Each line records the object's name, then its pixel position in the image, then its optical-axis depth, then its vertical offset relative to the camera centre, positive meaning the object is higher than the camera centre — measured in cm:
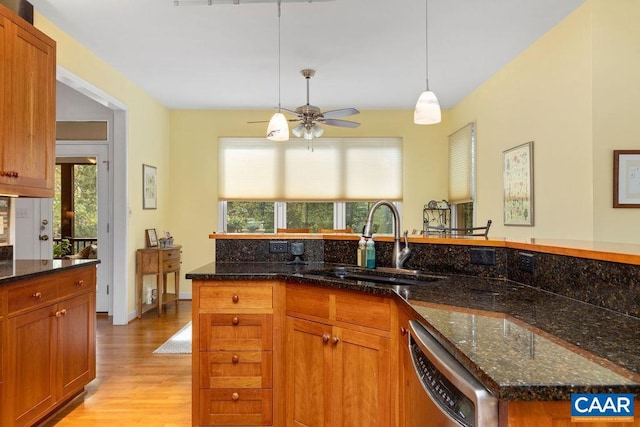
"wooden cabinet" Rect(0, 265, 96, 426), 208 -69
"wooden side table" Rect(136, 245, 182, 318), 490 -58
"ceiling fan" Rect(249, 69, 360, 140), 400 +95
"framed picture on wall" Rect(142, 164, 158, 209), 516 +37
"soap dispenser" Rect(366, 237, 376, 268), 238 -22
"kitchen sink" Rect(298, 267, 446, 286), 212 -30
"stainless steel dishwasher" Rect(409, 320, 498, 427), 80 -38
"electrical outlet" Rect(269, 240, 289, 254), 266 -18
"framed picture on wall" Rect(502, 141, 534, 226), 378 +30
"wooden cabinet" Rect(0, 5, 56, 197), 243 +66
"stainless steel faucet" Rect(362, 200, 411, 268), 225 -12
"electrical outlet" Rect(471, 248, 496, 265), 202 -19
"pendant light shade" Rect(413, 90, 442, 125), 269 +67
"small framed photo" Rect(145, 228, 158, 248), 520 -25
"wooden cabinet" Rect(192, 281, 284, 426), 218 -69
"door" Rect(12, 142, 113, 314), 455 -7
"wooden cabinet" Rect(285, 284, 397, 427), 176 -63
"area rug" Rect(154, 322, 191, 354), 368 -114
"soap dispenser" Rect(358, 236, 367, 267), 239 -20
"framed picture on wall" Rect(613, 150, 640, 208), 291 +25
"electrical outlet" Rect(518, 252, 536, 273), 177 -19
